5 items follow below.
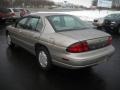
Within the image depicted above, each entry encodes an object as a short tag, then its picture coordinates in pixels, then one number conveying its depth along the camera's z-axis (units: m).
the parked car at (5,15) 10.14
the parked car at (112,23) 6.86
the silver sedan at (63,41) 2.39
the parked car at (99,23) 7.97
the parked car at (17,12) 11.11
